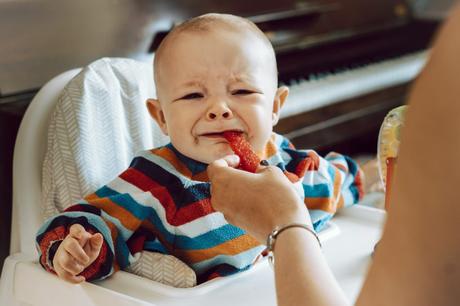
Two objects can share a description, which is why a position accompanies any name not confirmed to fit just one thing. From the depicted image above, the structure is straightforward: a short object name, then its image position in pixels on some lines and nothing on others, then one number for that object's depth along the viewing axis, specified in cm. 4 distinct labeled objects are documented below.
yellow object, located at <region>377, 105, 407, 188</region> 111
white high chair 108
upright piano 196
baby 110
